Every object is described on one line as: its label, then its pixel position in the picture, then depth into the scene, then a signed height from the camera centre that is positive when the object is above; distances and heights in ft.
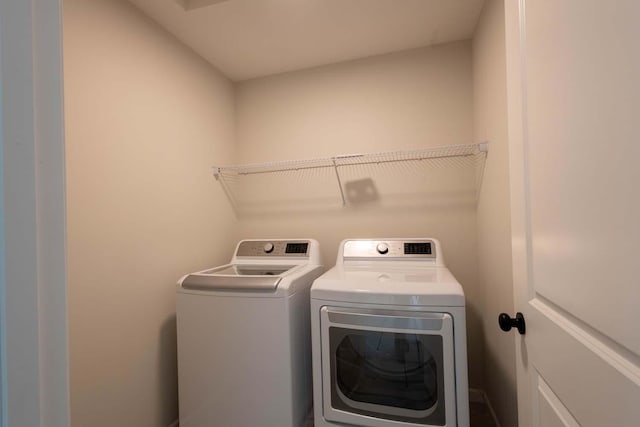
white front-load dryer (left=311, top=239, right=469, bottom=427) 3.56 -2.02
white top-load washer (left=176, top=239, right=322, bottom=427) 4.19 -2.20
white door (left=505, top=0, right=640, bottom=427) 1.34 +0.01
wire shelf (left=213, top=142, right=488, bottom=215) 5.91 +0.90
